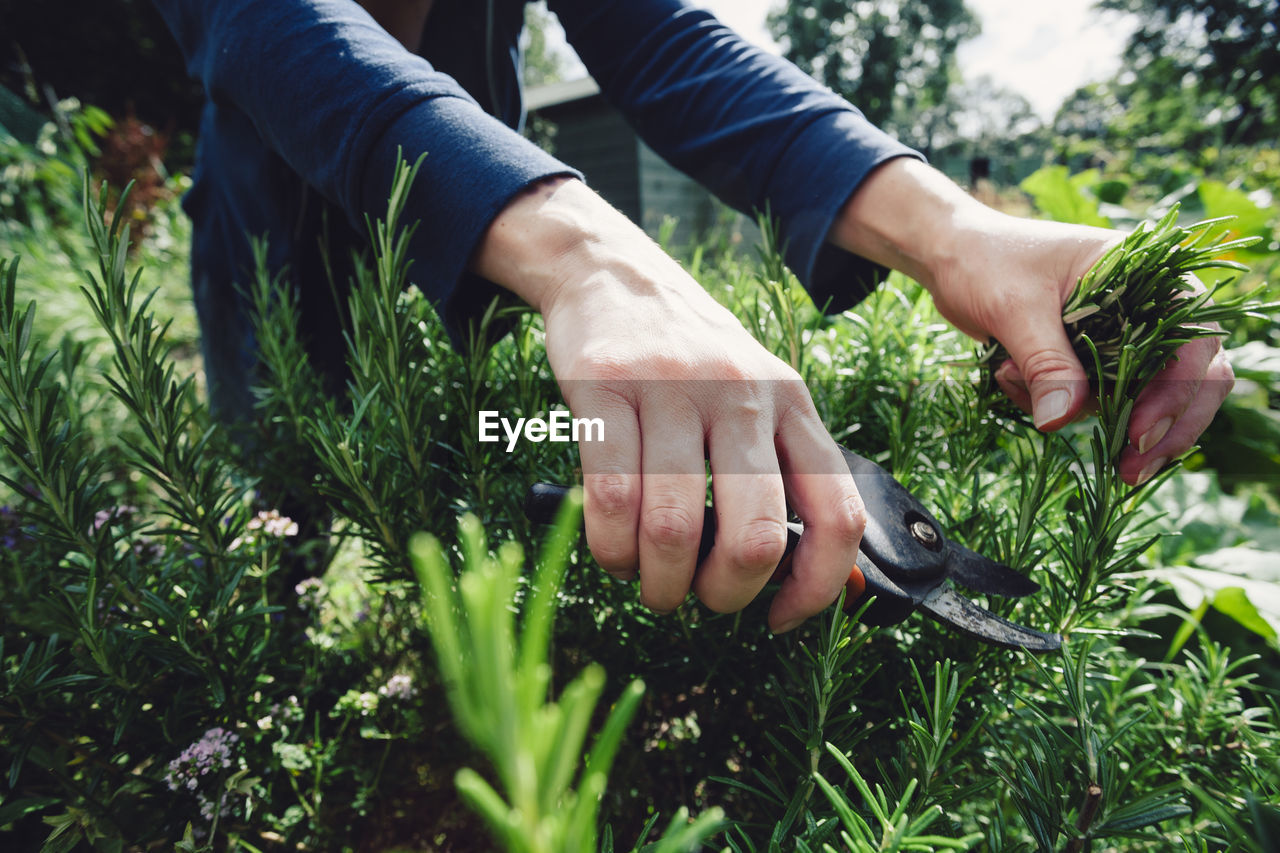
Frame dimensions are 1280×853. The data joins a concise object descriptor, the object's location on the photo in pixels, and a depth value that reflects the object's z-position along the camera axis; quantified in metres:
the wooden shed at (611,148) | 9.74
